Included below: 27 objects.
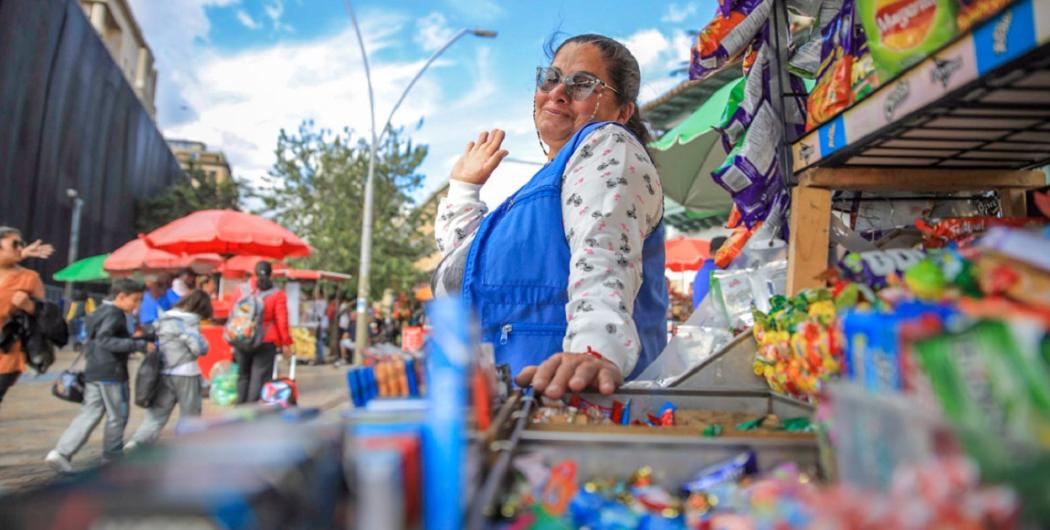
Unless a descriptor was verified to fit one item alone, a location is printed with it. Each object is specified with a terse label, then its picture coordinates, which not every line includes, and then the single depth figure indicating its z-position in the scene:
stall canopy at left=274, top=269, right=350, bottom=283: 17.22
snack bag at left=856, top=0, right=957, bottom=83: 0.94
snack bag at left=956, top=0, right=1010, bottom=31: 0.83
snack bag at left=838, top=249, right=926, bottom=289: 0.88
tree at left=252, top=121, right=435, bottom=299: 19.92
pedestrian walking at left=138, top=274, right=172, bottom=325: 8.19
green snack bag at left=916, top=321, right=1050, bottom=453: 0.49
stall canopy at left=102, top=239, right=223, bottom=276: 11.87
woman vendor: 1.48
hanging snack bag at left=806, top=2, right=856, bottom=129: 1.25
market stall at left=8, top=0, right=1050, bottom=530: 0.51
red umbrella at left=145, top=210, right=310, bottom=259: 9.05
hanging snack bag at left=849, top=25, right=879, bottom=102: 1.13
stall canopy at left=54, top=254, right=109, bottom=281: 16.19
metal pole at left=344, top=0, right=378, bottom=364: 13.60
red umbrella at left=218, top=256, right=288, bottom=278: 12.46
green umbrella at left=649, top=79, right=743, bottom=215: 5.52
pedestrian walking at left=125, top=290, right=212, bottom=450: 5.43
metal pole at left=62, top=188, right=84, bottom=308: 21.36
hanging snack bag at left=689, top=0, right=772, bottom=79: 1.87
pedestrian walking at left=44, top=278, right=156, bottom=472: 5.17
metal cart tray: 0.83
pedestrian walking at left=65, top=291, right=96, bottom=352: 17.30
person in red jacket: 6.71
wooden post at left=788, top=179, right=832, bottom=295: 1.39
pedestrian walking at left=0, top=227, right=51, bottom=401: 4.85
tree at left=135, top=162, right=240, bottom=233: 31.62
